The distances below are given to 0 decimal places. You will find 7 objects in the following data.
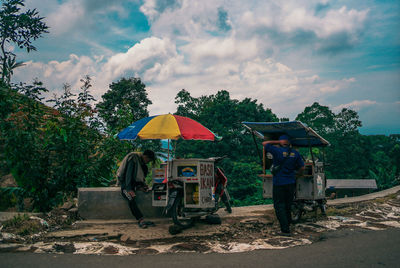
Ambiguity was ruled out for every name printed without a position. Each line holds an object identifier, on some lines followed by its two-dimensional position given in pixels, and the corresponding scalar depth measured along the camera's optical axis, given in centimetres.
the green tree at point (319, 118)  4628
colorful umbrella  687
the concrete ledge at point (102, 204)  772
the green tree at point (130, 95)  3572
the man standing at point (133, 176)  717
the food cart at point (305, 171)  780
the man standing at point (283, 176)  664
